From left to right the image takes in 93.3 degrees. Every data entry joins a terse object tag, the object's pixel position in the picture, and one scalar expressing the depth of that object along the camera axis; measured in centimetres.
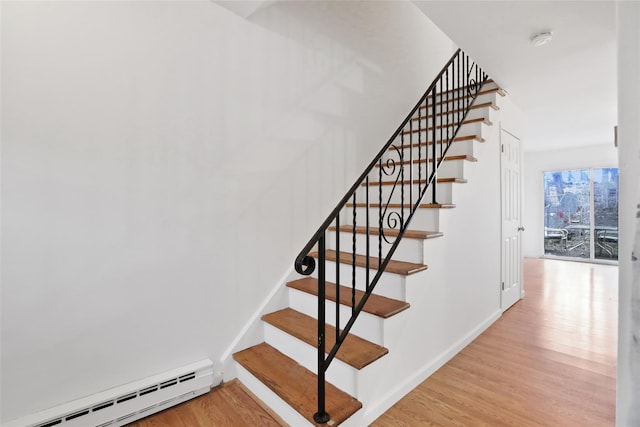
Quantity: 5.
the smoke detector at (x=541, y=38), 218
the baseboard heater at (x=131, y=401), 153
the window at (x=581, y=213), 629
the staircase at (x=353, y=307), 161
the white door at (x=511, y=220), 334
